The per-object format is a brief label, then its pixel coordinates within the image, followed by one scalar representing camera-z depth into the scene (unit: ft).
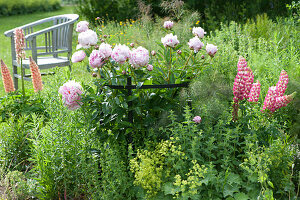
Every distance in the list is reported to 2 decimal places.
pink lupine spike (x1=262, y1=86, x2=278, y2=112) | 7.27
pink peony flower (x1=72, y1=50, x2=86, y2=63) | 7.22
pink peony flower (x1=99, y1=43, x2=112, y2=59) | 6.76
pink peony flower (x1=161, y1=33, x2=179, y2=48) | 7.19
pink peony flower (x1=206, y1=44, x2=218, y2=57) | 7.38
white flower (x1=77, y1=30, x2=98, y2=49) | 7.06
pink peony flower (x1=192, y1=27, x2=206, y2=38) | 7.76
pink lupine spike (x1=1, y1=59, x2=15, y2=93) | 10.82
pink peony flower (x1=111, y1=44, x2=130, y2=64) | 6.73
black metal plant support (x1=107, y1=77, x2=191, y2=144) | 7.28
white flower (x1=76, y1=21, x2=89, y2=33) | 7.77
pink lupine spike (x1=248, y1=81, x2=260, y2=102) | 7.61
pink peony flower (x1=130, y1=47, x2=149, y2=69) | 6.78
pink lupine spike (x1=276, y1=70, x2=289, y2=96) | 7.35
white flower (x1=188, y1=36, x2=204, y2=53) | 7.34
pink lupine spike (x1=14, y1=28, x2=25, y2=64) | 10.97
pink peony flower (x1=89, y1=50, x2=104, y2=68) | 6.77
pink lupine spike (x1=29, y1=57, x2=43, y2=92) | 10.18
